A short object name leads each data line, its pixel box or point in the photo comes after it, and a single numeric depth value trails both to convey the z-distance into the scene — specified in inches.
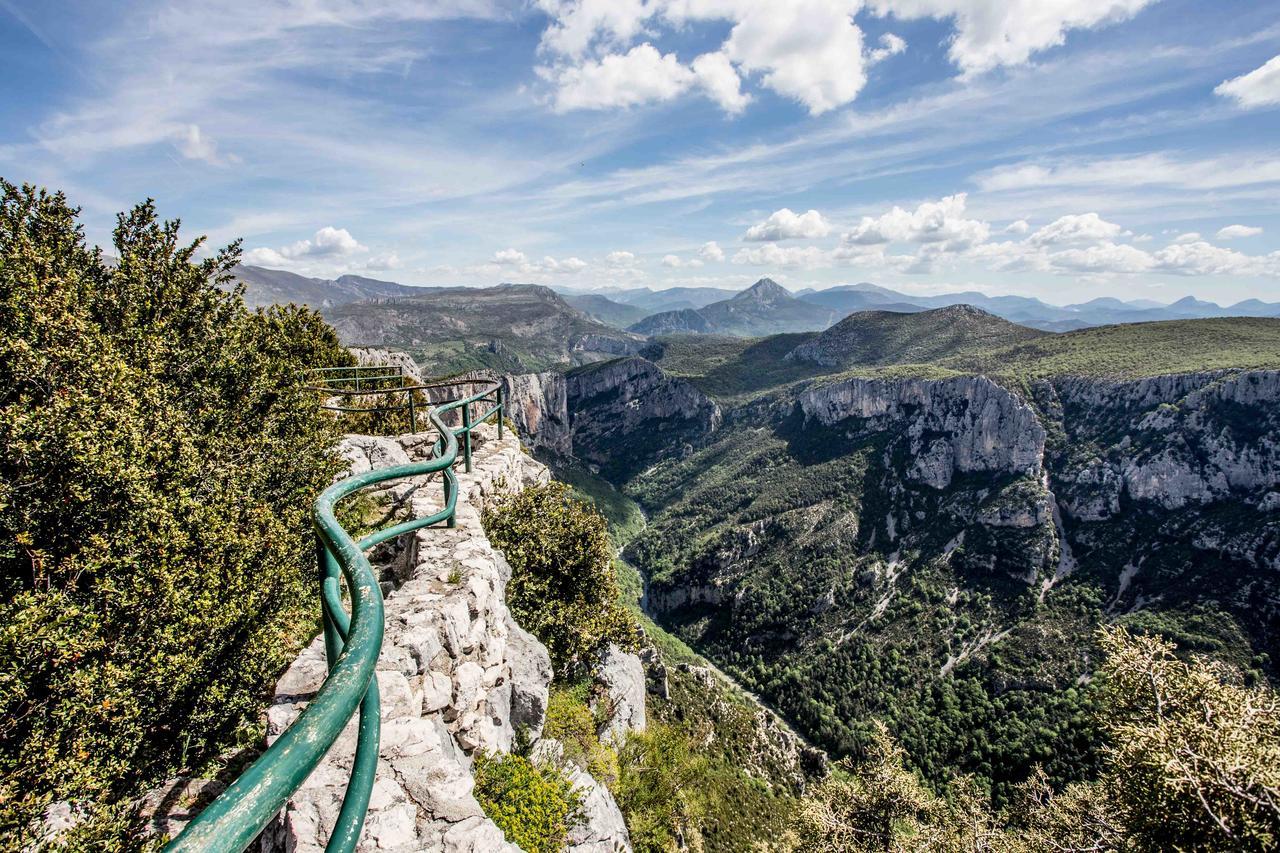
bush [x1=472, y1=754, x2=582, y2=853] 325.7
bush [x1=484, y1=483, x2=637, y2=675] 621.6
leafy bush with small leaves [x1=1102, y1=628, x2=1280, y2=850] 382.3
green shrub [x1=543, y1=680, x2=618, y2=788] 514.9
